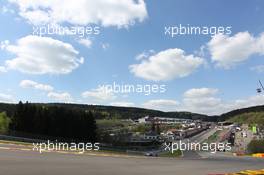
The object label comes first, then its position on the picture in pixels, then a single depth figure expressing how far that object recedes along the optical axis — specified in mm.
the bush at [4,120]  45269
